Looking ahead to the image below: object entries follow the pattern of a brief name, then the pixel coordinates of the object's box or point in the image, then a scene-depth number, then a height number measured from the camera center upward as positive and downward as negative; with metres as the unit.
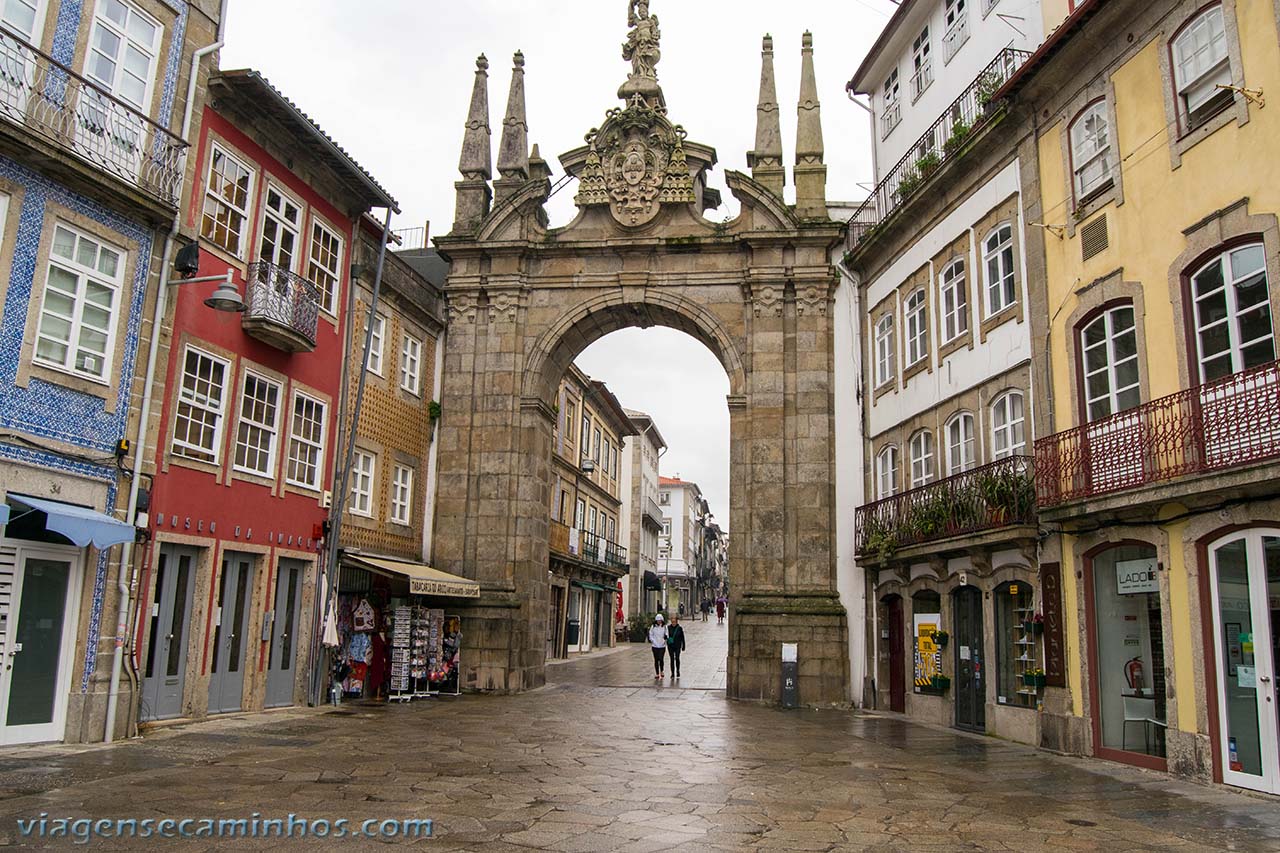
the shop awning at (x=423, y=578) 17.03 +0.75
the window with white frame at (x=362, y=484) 18.08 +2.40
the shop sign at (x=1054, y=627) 12.28 +0.11
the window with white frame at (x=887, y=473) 18.47 +2.90
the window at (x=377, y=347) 18.58 +4.93
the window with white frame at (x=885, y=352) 18.81 +5.21
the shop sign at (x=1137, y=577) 10.95 +0.66
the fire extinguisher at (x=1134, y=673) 11.23 -0.38
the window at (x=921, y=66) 18.94 +10.64
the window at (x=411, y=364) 20.16 +5.07
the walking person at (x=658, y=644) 23.92 -0.42
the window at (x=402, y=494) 19.98 +2.47
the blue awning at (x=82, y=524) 10.38 +0.90
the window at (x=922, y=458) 16.80 +2.90
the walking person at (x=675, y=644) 24.11 -0.43
